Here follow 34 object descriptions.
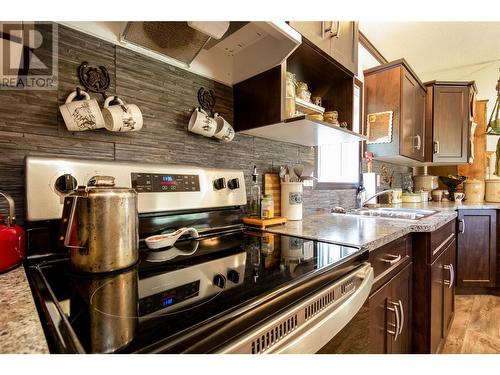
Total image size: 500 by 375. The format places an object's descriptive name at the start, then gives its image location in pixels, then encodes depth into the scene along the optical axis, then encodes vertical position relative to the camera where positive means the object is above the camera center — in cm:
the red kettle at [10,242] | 55 -14
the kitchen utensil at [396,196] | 237 -10
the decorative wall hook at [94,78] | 78 +35
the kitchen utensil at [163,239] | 79 -18
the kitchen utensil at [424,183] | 312 +4
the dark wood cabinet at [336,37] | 107 +73
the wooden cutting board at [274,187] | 134 -1
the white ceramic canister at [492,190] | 267 -4
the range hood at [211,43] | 83 +55
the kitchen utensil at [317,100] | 152 +54
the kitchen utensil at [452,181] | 284 +6
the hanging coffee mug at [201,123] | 99 +26
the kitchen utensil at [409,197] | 257 -12
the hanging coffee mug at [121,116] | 77 +22
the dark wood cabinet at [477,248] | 231 -61
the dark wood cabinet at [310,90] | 106 +43
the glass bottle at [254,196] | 123 -6
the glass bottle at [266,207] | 118 -11
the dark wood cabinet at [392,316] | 89 -54
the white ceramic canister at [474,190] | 264 -5
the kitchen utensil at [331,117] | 141 +40
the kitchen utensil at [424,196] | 276 -12
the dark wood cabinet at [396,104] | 203 +73
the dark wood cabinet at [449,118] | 264 +75
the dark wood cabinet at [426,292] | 120 -54
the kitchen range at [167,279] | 38 -22
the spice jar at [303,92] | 135 +53
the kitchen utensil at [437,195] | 293 -11
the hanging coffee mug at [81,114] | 71 +21
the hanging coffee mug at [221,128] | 108 +26
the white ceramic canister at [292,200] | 130 -8
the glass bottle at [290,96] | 115 +44
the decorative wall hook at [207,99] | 107 +39
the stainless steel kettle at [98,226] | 55 -10
